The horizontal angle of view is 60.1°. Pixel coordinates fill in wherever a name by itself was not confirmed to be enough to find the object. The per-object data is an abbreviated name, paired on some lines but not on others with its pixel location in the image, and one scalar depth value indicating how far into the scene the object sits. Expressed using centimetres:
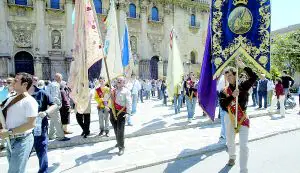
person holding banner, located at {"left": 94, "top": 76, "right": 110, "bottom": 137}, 787
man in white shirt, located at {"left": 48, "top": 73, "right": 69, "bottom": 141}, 726
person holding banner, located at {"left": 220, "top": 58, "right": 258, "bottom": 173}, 464
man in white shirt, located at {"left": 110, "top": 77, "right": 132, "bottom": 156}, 624
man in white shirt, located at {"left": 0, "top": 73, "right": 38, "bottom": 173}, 356
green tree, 3092
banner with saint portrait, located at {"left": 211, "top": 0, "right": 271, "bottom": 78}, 537
